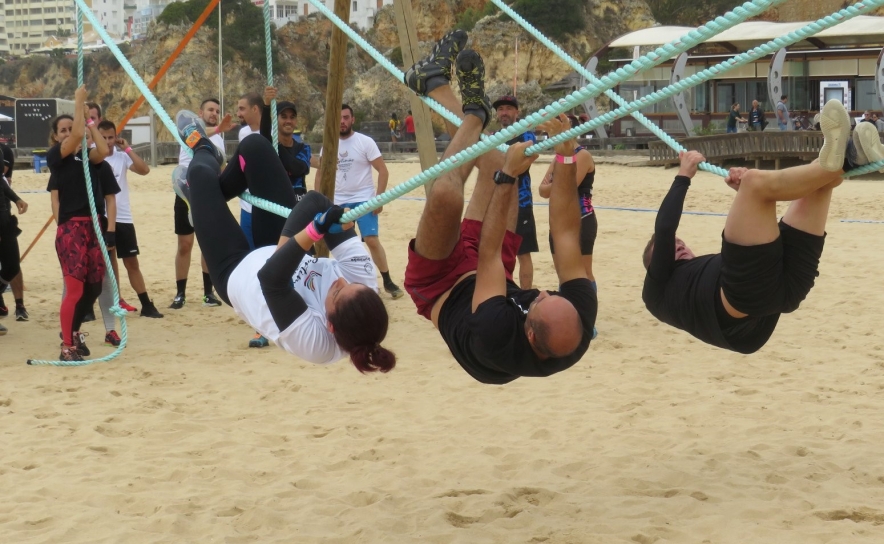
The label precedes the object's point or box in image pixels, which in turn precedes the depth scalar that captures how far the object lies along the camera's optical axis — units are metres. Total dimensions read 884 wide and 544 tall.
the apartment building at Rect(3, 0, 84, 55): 142.00
